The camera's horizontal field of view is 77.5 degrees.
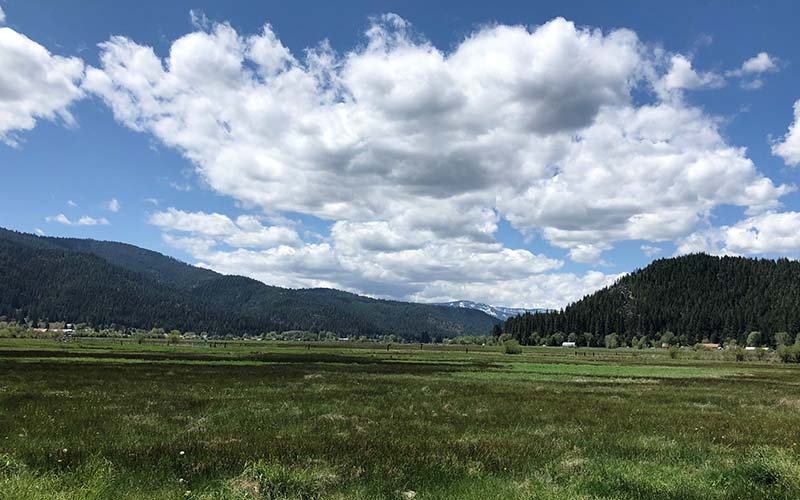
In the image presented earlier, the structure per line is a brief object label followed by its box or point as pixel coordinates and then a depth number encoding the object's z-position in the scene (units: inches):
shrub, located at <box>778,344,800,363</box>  5856.3
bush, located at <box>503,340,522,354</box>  6756.9
